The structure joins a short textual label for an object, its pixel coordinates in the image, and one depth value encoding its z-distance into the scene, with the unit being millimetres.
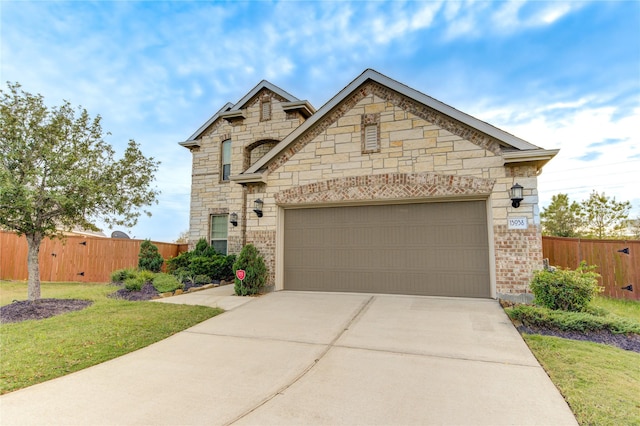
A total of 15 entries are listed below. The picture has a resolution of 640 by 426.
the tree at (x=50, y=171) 6738
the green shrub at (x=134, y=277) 9008
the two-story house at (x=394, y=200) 7340
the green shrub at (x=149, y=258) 11633
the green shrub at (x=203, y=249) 11969
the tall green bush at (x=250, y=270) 8383
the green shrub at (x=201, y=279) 10516
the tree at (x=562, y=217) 17250
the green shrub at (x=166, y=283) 9000
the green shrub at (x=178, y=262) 11695
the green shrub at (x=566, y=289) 5961
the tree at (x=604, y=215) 16047
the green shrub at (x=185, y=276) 10552
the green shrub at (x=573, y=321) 5129
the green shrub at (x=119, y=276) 10460
